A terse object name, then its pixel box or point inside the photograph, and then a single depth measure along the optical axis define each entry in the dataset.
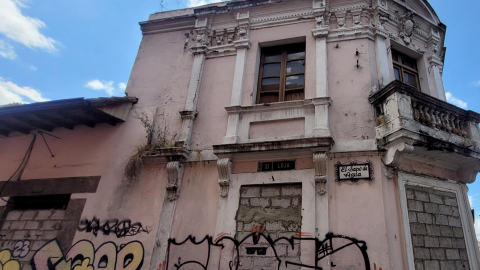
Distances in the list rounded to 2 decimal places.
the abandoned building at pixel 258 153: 5.37
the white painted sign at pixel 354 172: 5.47
